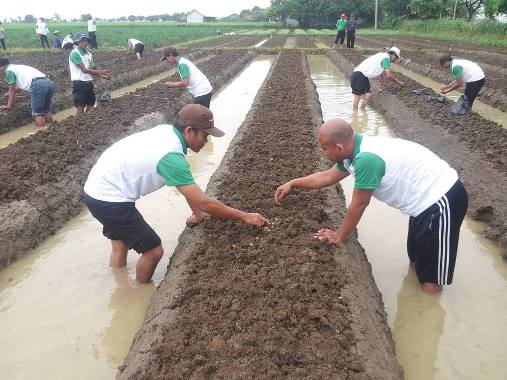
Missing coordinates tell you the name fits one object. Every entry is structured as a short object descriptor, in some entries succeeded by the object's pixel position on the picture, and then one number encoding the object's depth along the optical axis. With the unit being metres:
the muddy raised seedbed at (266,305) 2.55
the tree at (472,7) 45.96
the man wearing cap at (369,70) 9.34
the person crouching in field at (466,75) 8.16
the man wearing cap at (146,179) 3.18
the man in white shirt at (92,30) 21.42
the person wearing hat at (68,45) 13.59
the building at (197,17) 114.75
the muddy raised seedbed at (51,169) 4.66
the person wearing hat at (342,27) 24.10
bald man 3.10
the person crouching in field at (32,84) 8.46
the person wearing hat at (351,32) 23.73
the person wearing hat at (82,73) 8.70
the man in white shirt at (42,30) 22.48
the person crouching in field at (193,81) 7.49
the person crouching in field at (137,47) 19.61
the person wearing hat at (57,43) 23.95
